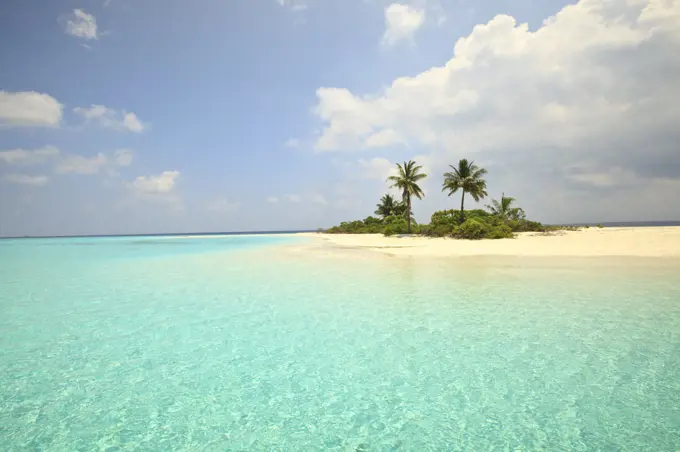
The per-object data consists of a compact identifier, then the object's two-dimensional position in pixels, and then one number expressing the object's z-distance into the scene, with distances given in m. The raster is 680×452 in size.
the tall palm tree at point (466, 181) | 39.91
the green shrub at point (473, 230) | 33.81
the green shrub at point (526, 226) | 42.67
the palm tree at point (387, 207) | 65.99
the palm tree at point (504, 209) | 47.09
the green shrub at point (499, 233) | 33.28
